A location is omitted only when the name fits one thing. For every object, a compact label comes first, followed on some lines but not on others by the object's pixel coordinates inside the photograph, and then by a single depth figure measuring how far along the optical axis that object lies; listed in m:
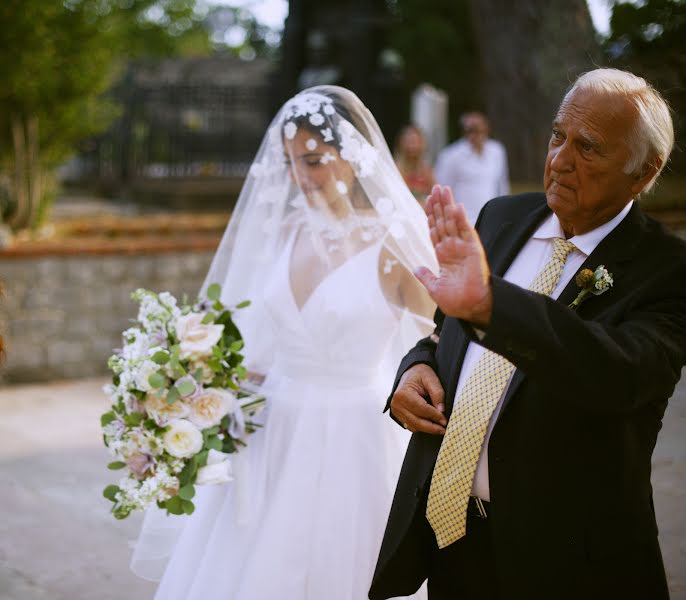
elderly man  1.92
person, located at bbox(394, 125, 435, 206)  8.67
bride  3.23
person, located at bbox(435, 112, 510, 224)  9.38
